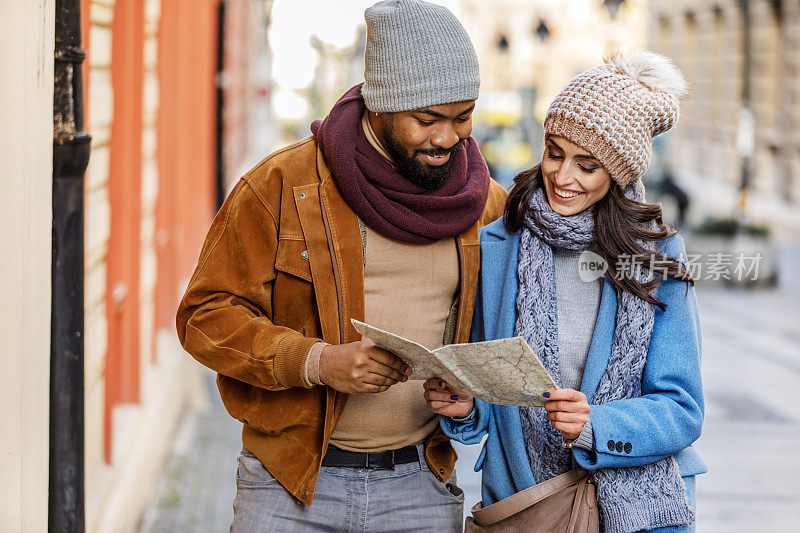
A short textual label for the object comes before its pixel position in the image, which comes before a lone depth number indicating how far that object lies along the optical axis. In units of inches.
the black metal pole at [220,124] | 483.4
